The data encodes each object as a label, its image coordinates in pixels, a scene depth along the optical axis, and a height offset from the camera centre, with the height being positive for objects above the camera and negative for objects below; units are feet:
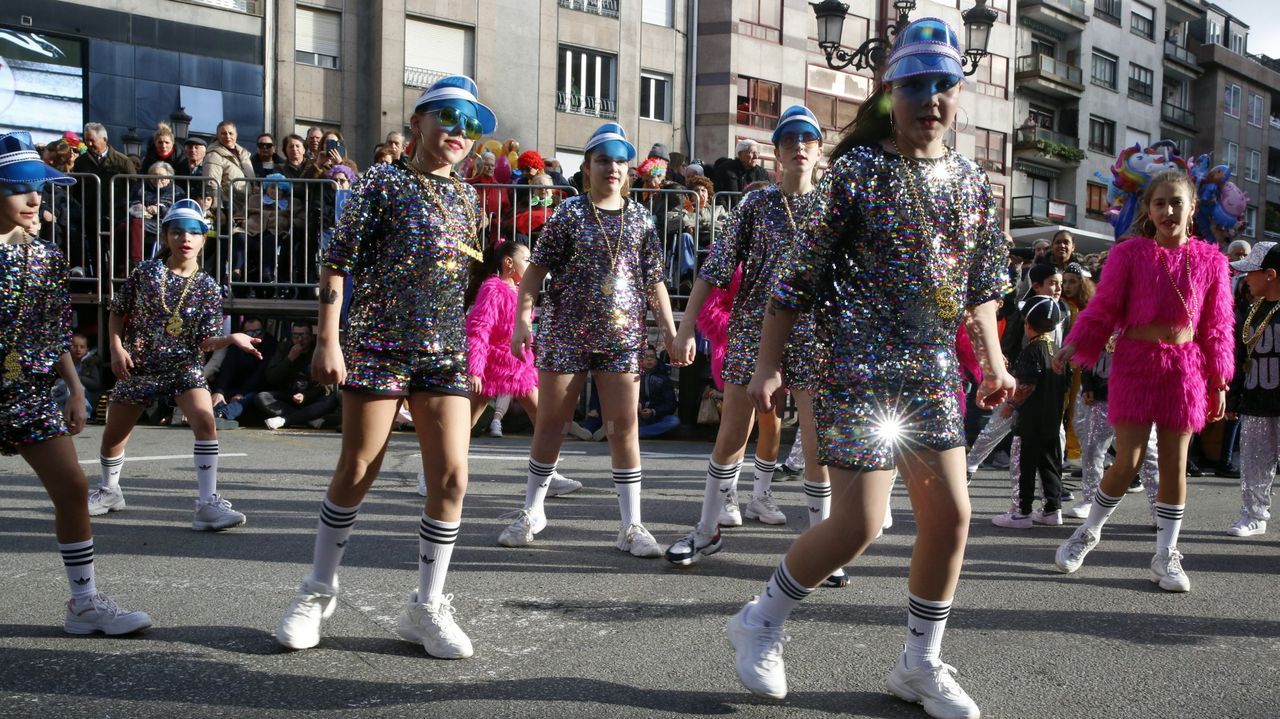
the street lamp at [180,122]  57.52 +9.72
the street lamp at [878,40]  45.14 +12.51
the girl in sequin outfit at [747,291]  17.84 +0.40
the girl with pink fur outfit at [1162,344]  17.69 -0.32
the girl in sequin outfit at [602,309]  18.80 +0.03
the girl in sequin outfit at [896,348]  10.92 -0.31
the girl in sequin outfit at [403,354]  13.00 -0.58
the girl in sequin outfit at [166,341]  21.30 -0.81
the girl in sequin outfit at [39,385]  13.37 -1.11
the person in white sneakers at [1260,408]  22.95 -1.72
